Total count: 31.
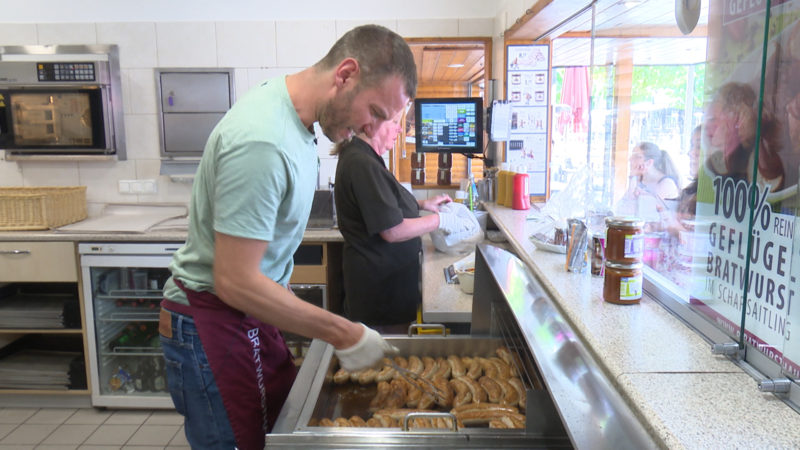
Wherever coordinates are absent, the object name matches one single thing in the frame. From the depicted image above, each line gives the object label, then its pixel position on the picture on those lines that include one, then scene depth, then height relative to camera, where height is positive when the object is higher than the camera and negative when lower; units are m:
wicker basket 3.36 -0.36
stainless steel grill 0.79 -0.52
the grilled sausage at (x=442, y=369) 1.62 -0.65
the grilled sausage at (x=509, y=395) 1.45 -0.64
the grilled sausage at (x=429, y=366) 1.62 -0.64
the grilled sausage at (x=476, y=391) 1.47 -0.64
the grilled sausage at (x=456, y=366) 1.62 -0.64
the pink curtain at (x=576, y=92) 4.49 +0.46
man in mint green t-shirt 1.23 -0.23
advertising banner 0.81 -0.07
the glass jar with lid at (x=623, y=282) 1.18 -0.29
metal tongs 1.49 -0.64
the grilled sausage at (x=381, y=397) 1.49 -0.67
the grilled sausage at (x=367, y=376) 1.58 -0.64
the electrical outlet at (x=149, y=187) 3.88 -0.26
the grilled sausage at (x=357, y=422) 1.31 -0.64
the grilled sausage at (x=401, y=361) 1.66 -0.63
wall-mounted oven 3.54 +0.31
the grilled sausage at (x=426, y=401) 1.48 -0.67
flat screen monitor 3.49 +0.13
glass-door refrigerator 3.30 -1.04
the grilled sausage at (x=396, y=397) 1.49 -0.67
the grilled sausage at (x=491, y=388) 1.47 -0.64
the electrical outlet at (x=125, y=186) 3.88 -0.26
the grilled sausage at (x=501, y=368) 1.57 -0.63
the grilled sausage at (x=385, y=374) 1.59 -0.64
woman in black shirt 2.30 -0.38
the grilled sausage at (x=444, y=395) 1.49 -0.66
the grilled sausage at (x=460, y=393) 1.48 -0.66
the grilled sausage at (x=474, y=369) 1.60 -0.64
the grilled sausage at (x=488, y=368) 1.59 -0.63
